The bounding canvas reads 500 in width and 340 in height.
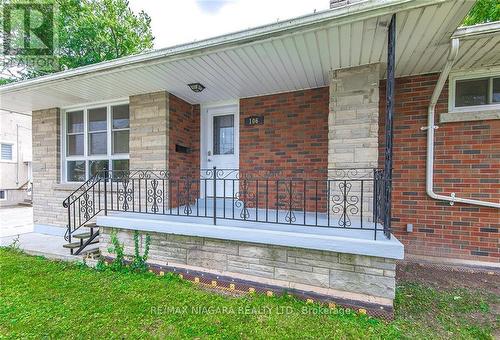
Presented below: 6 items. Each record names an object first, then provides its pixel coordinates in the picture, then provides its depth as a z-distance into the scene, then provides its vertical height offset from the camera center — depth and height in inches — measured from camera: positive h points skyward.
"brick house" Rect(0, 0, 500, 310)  97.6 +19.2
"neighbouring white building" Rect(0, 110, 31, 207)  438.3 +12.5
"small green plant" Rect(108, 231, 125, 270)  136.2 -52.5
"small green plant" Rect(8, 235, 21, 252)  169.0 -59.8
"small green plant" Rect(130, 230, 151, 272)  131.9 -52.0
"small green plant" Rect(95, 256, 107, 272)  137.7 -59.3
